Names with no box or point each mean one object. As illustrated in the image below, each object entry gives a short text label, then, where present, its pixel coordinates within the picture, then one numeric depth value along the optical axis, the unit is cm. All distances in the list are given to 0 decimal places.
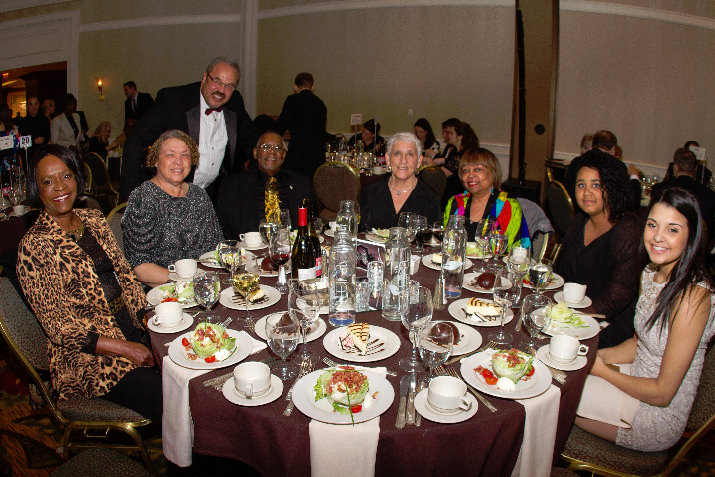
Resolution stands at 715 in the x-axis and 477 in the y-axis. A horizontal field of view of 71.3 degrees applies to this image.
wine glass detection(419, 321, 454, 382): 150
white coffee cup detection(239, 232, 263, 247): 278
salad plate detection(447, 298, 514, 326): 186
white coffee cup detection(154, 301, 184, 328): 180
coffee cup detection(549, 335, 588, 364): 162
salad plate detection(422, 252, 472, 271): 249
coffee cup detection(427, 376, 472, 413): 135
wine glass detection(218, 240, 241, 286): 216
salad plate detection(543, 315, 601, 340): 181
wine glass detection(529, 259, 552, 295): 209
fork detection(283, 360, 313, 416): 137
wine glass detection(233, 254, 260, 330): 190
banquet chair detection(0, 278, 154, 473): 185
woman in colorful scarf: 309
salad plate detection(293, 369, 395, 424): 132
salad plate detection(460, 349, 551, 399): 144
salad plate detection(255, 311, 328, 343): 175
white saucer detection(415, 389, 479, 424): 133
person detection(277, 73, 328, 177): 564
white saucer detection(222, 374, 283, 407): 138
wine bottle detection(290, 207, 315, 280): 252
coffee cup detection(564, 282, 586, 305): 211
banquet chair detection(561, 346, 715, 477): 169
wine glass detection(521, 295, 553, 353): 175
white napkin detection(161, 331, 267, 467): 153
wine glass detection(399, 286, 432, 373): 155
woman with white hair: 332
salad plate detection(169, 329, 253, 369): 155
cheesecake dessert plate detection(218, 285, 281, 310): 197
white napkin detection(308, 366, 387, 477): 130
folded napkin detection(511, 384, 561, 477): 142
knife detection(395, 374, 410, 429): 132
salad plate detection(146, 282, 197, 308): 197
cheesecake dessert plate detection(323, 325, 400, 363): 160
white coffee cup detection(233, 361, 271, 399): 140
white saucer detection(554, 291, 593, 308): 209
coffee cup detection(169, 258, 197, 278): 222
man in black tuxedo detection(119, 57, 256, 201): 364
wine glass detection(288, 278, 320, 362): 163
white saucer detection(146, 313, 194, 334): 177
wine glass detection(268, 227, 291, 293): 227
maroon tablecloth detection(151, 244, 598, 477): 132
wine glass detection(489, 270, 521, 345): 180
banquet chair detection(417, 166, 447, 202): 528
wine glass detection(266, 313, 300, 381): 154
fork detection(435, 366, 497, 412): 140
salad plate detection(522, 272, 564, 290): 227
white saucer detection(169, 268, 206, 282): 221
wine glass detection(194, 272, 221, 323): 183
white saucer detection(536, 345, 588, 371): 160
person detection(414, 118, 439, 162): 757
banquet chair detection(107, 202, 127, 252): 289
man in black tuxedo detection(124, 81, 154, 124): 924
